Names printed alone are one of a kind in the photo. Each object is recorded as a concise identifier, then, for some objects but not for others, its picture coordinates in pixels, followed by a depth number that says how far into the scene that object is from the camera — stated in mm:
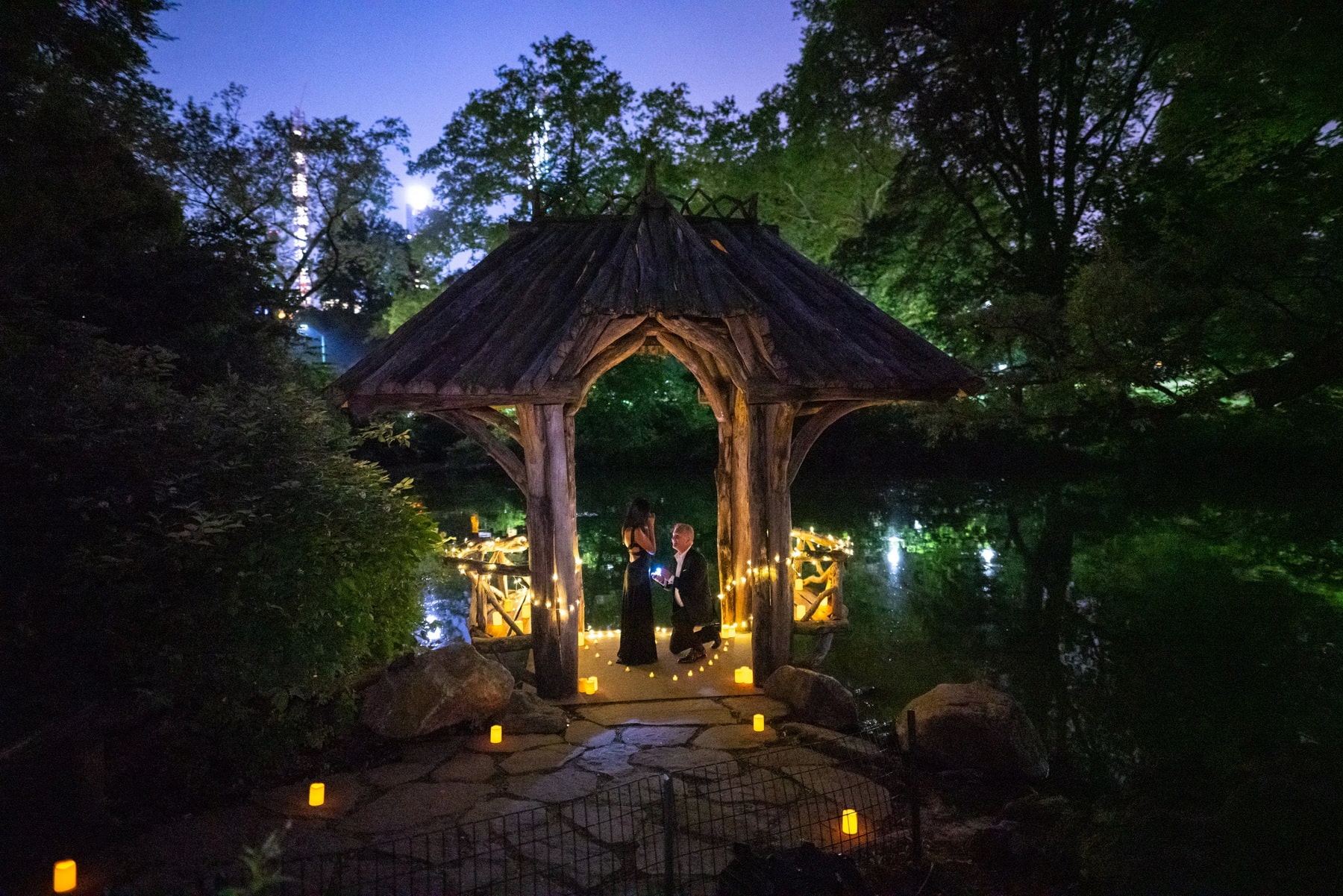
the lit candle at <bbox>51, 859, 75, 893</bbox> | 4633
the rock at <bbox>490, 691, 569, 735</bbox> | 7363
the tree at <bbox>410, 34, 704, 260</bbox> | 28859
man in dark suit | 9430
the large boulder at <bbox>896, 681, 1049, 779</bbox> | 7016
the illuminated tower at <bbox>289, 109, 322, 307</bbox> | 26297
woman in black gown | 9125
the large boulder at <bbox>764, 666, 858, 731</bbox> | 7559
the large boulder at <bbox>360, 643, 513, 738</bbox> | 7039
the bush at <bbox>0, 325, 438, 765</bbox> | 5539
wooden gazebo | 7496
